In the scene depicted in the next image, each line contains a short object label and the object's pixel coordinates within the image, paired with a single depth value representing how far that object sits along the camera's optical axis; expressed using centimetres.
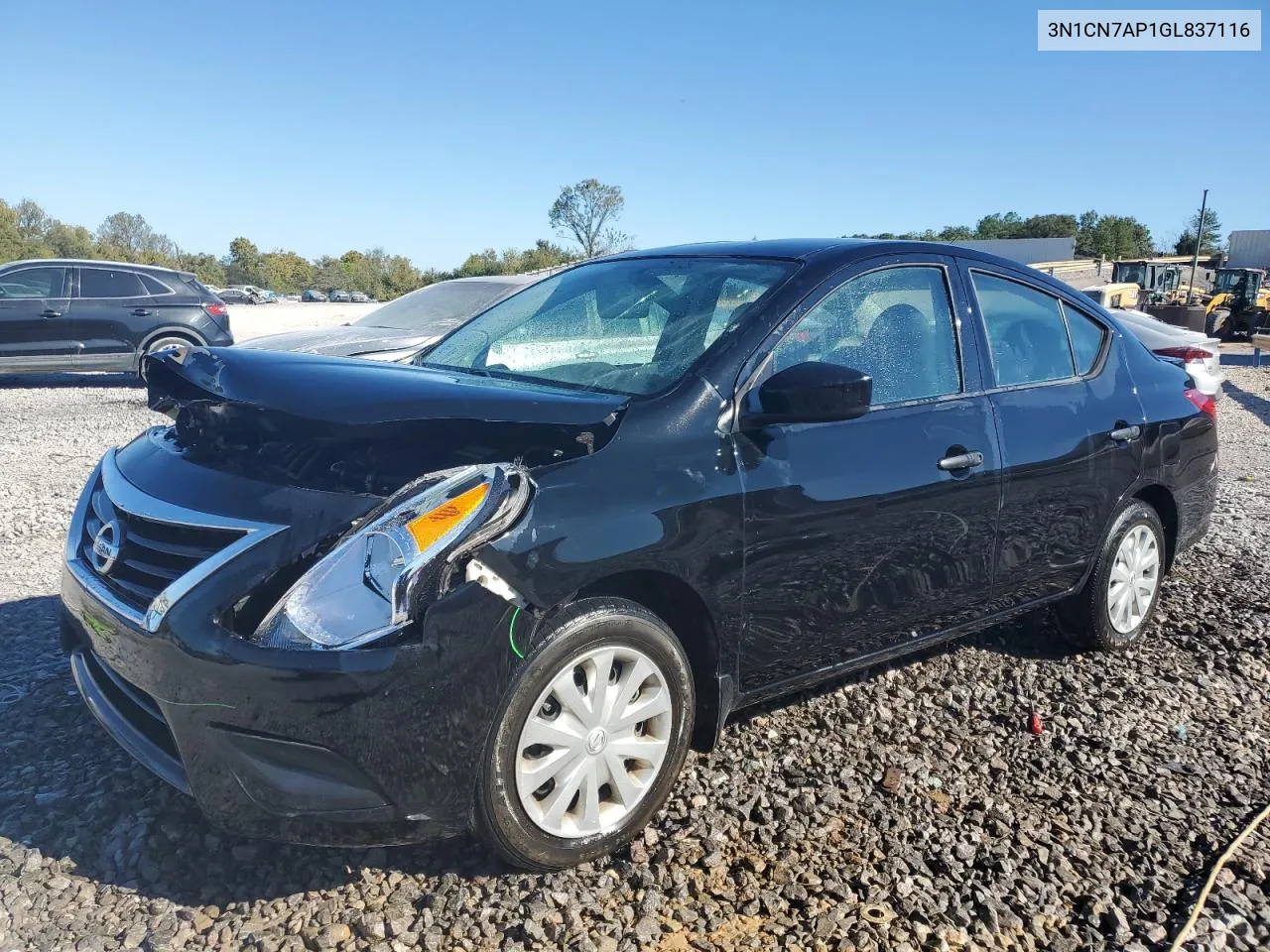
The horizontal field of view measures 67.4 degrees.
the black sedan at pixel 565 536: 221
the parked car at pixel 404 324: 952
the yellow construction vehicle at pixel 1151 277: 3866
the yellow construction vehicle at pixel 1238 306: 2872
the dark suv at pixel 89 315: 1255
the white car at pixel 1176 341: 816
